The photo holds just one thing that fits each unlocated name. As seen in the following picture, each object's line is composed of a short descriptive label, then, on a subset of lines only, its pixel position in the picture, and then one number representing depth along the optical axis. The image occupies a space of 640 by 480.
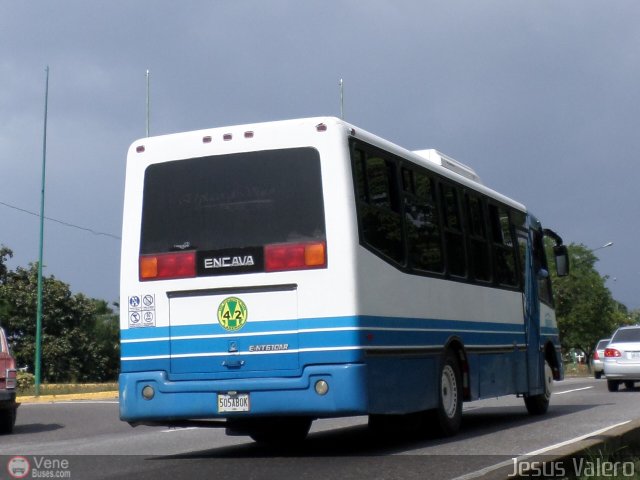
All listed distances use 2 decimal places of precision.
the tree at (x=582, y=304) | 74.69
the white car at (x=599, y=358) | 35.38
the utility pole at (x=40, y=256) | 36.03
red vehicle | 17.64
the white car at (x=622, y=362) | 27.22
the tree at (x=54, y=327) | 60.53
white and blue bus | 11.17
